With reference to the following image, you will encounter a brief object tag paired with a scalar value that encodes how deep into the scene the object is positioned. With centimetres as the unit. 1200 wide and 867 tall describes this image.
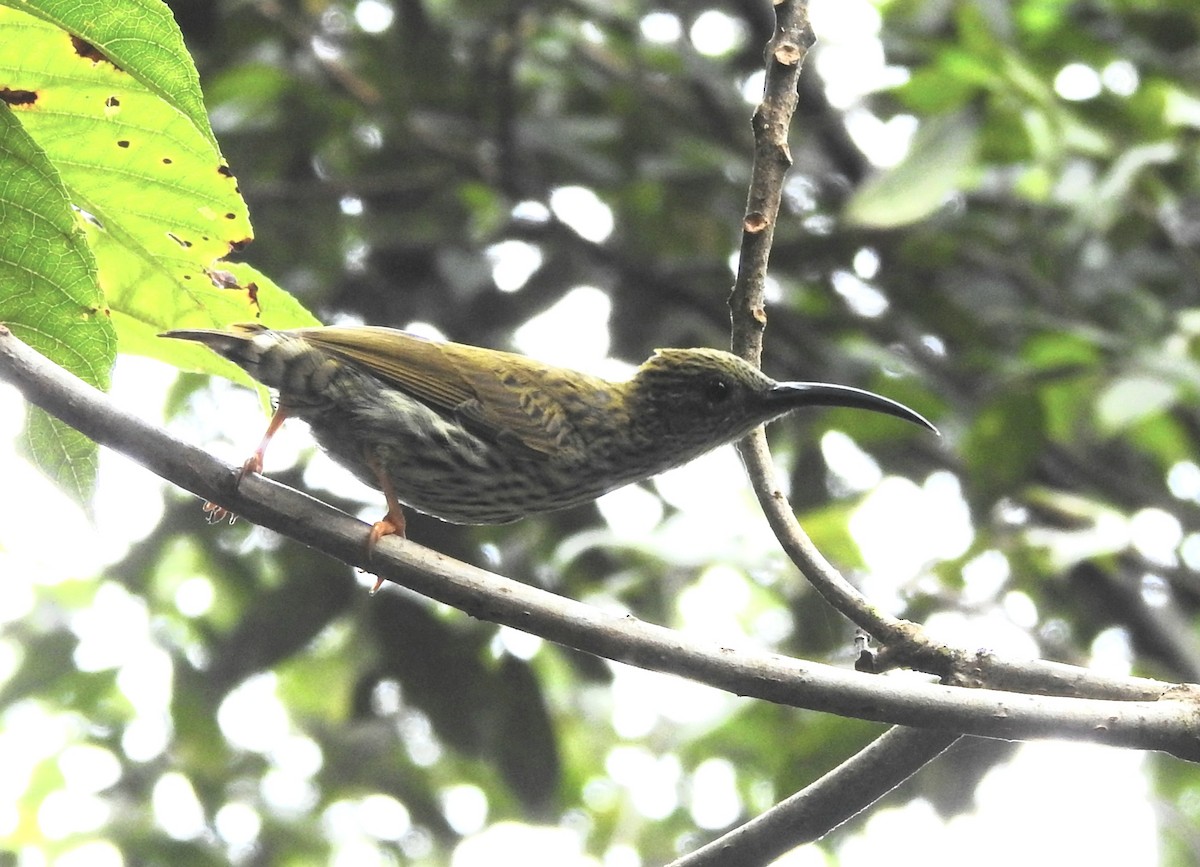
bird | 641
